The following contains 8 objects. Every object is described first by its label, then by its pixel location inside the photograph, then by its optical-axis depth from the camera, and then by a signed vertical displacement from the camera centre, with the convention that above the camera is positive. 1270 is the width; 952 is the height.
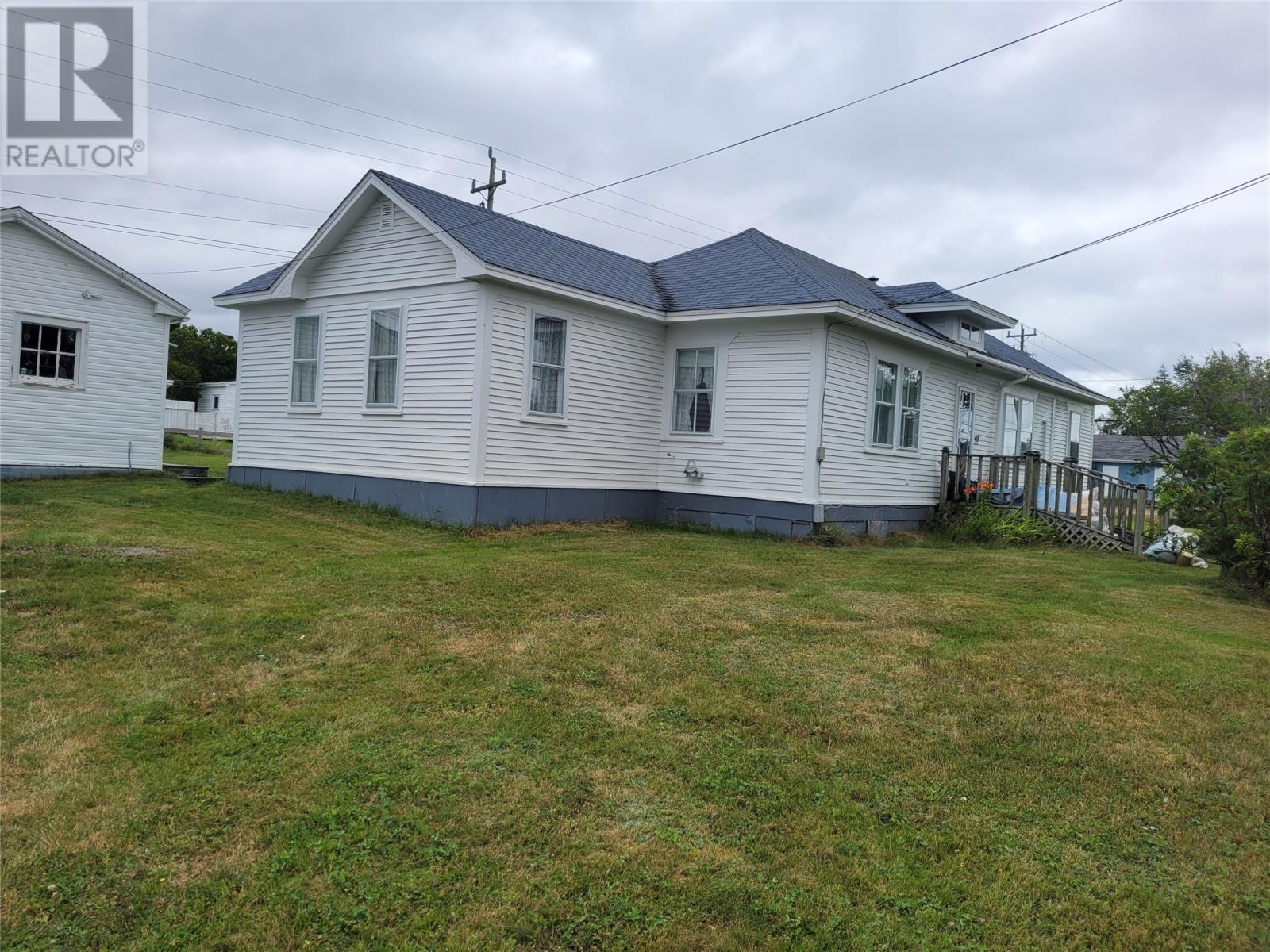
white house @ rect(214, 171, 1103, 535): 12.46 +1.11
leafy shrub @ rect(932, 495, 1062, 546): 14.95 -0.88
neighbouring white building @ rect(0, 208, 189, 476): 15.70 +1.17
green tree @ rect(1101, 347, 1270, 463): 34.44 +3.54
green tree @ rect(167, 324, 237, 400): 52.69 +4.21
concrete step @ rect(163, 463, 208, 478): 18.11 -0.95
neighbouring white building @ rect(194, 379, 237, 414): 48.50 +1.61
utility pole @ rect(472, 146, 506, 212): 31.02 +9.10
